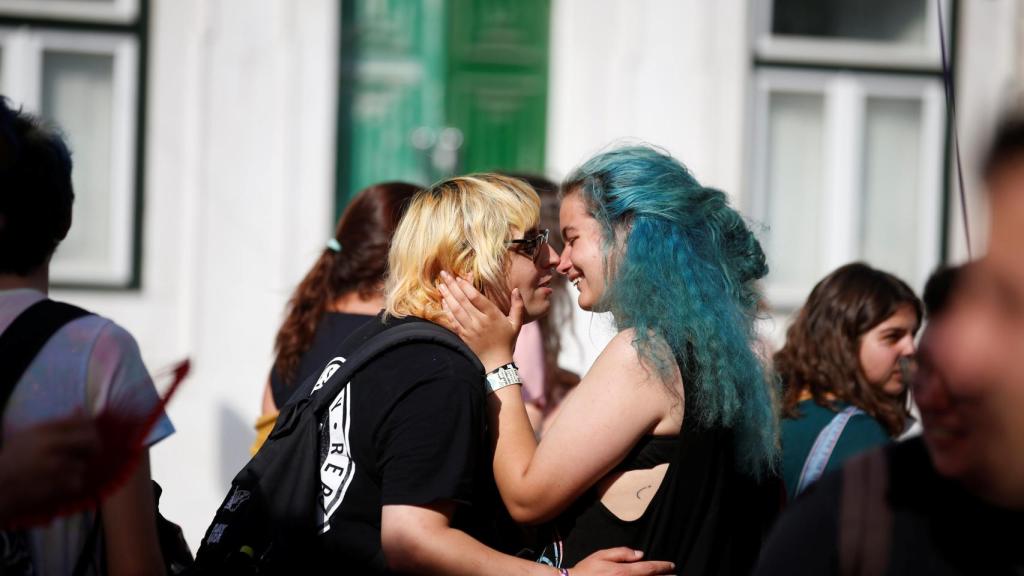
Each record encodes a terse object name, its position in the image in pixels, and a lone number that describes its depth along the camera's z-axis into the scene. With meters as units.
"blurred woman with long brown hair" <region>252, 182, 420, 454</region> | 7.70
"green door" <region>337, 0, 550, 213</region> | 12.76
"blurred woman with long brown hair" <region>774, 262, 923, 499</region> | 7.52
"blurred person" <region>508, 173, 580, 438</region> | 8.45
